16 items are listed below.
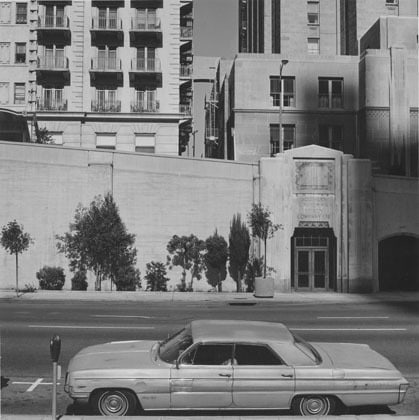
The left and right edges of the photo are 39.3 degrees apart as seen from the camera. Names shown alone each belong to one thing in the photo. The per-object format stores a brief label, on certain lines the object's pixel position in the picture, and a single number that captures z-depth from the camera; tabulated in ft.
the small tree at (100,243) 94.38
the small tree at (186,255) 96.94
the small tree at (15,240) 89.56
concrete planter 88.17
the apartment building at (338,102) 149.18
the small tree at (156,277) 96.27
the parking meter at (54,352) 24.15
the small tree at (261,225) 93.97
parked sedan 27.04
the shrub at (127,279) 95.81
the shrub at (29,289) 91.03
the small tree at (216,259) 96.17
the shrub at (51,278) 94.73
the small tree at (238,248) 97.14
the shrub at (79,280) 95.96
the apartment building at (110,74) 152.97
